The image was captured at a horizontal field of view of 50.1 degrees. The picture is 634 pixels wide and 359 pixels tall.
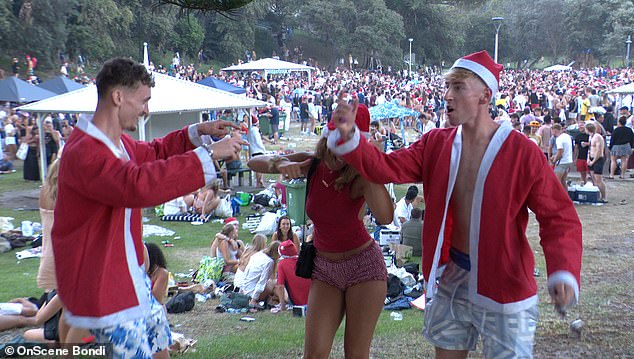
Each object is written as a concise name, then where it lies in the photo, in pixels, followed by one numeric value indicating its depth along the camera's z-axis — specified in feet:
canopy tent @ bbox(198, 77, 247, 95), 86.48
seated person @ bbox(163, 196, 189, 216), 47.21
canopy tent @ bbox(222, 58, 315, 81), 115.14
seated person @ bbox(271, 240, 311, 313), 27.09
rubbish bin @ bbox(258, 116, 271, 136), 88.19
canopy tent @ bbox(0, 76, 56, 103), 71.31
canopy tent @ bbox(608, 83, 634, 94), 73.92
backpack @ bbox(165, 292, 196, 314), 26.27
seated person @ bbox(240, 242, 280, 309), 28.32
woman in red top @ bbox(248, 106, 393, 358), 12.46
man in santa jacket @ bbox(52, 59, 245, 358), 9.04
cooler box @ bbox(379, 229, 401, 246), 38.27
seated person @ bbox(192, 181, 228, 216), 47.11
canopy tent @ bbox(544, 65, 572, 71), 199.42
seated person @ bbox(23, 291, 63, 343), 19.26
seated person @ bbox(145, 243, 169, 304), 19.63
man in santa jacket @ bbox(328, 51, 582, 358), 10.64
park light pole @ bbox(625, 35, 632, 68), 208.44
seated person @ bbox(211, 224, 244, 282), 33.62
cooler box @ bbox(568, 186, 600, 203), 49.83
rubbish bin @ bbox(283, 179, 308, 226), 43.21
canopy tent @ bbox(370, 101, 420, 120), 68.69
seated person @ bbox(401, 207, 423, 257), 36.65
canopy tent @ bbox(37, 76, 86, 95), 75.22
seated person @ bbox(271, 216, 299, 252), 32.86
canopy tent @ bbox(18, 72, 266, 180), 49.01
